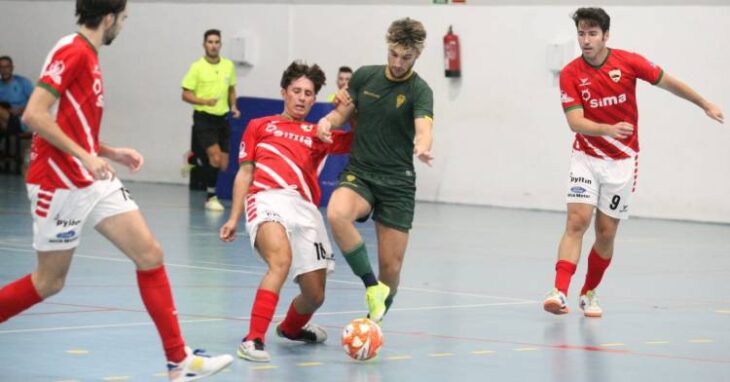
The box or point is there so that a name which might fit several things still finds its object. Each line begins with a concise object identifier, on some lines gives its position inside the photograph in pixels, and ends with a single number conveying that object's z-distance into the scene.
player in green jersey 11.08
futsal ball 9.96
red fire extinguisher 27.81
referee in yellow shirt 25.10
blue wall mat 26.05
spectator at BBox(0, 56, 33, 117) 32.08
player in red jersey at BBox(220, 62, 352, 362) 10.35
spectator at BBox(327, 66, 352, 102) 24.16
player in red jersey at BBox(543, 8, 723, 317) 13.20
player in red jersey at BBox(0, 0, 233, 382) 8.46
